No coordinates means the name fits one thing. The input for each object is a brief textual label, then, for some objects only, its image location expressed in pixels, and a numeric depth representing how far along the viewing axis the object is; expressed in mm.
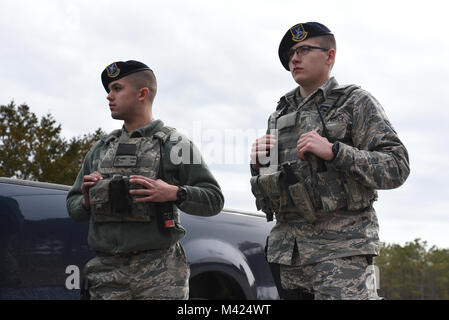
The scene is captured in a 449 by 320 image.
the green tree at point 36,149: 17516
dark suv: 2883
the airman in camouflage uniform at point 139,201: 2447
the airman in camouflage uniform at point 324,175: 2176
